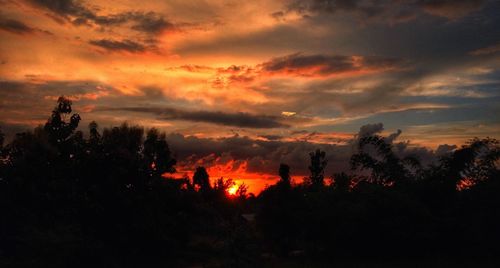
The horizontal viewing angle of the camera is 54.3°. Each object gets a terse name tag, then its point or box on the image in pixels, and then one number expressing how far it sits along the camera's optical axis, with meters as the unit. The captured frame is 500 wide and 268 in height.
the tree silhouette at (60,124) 30.73
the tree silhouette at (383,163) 28.52
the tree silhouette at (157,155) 32.99
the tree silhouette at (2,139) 30.92
